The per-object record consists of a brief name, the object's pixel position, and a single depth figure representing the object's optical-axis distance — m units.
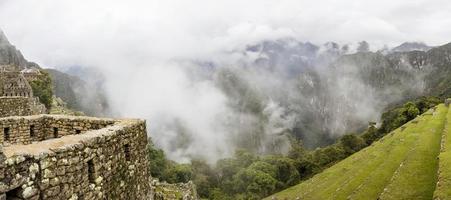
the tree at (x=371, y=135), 113.12
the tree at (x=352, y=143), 107.75
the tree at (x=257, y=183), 102.12
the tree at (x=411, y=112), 104.38
